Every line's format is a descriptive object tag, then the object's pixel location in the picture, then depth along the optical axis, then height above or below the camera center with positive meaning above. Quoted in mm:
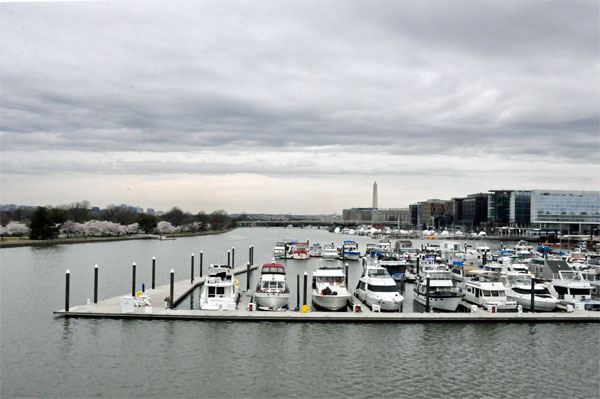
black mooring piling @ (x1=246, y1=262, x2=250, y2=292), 45450 -6335
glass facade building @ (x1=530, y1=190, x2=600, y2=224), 189000 +4042
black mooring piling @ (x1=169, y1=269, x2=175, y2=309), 35375 -5960
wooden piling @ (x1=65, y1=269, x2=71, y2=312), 33100 -5443
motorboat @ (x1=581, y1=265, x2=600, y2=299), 42312 -5451
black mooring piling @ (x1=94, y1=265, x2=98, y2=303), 36419 -5675
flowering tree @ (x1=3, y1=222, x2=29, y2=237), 123938 -4838
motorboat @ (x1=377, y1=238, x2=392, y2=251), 89438 -5402
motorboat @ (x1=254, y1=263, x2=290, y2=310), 35188 -5602
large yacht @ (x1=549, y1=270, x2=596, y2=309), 37875 -5767
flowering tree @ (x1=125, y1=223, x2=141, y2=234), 163375 -5466
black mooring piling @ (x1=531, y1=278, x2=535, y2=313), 36125 -5574
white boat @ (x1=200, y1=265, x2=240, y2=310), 34312 -5732
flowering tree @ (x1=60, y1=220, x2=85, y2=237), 138000 -4761
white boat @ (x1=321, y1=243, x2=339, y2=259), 83062 -6325
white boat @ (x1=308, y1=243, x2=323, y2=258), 89438 -6768
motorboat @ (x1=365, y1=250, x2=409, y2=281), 54781 -5621
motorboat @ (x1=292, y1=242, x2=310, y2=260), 83831 -6318
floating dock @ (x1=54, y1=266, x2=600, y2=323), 32906 -6564
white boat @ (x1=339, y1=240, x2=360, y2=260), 84656 -6234
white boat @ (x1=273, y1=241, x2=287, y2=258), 84312 -6313
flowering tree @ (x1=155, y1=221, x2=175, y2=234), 179650 -5723
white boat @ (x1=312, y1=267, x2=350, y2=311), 36500 -5792
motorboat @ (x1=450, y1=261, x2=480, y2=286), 53094 -5819
